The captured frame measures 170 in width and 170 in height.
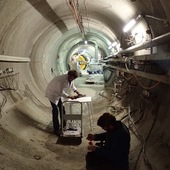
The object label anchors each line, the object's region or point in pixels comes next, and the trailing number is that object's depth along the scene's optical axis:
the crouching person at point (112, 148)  2.40
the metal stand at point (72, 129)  3.96
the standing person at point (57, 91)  4.17
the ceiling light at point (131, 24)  4.06
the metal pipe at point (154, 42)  2.42
